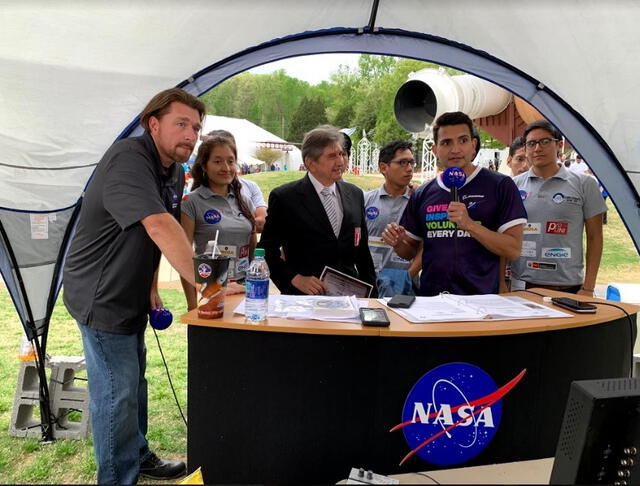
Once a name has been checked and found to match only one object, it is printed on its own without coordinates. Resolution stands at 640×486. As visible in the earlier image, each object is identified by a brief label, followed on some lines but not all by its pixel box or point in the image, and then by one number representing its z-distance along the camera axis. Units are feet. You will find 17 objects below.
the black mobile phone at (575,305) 7.19
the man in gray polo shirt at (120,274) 6.48
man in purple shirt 8.35
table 6.14
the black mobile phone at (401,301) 7.16
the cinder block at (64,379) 10.43
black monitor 3.37
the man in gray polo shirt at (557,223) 10.43
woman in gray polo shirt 9.89
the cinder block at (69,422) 10.21
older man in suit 9.11
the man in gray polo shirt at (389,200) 11.73
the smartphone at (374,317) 6.19
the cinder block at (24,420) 10.24
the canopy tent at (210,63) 8.86
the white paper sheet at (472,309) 6.70
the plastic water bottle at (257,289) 6.08
